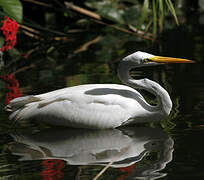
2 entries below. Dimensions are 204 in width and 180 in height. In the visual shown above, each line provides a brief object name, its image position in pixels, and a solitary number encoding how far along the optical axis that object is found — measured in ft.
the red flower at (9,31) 56.72
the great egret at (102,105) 37.60
